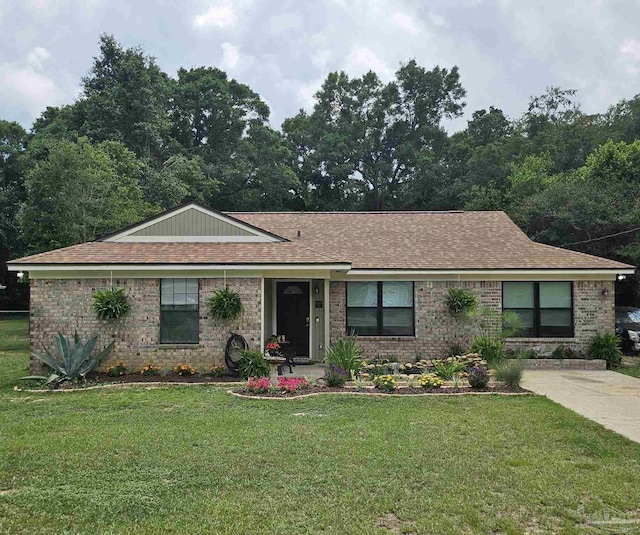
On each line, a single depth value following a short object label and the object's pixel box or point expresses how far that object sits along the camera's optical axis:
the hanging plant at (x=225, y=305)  12.45
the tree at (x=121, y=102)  34.94
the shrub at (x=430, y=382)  10.84
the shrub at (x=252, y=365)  11.98
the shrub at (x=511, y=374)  10.99
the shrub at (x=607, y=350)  14.41
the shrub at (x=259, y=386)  10.37
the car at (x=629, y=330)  16.84
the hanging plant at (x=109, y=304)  12.42
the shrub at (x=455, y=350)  14.52
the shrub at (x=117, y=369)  12.40
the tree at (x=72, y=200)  21.92
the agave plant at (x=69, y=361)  11.66
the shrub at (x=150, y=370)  12.51
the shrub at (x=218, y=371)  12.42
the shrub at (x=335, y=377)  10.91
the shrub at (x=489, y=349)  13.48
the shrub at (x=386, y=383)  10.70
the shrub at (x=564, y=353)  14.70
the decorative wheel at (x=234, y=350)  12.36
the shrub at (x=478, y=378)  10.82
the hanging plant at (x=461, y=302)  14.43
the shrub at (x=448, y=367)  11.87
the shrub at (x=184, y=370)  12.46
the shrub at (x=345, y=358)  11.97
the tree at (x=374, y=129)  45.28
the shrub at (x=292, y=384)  10.42
